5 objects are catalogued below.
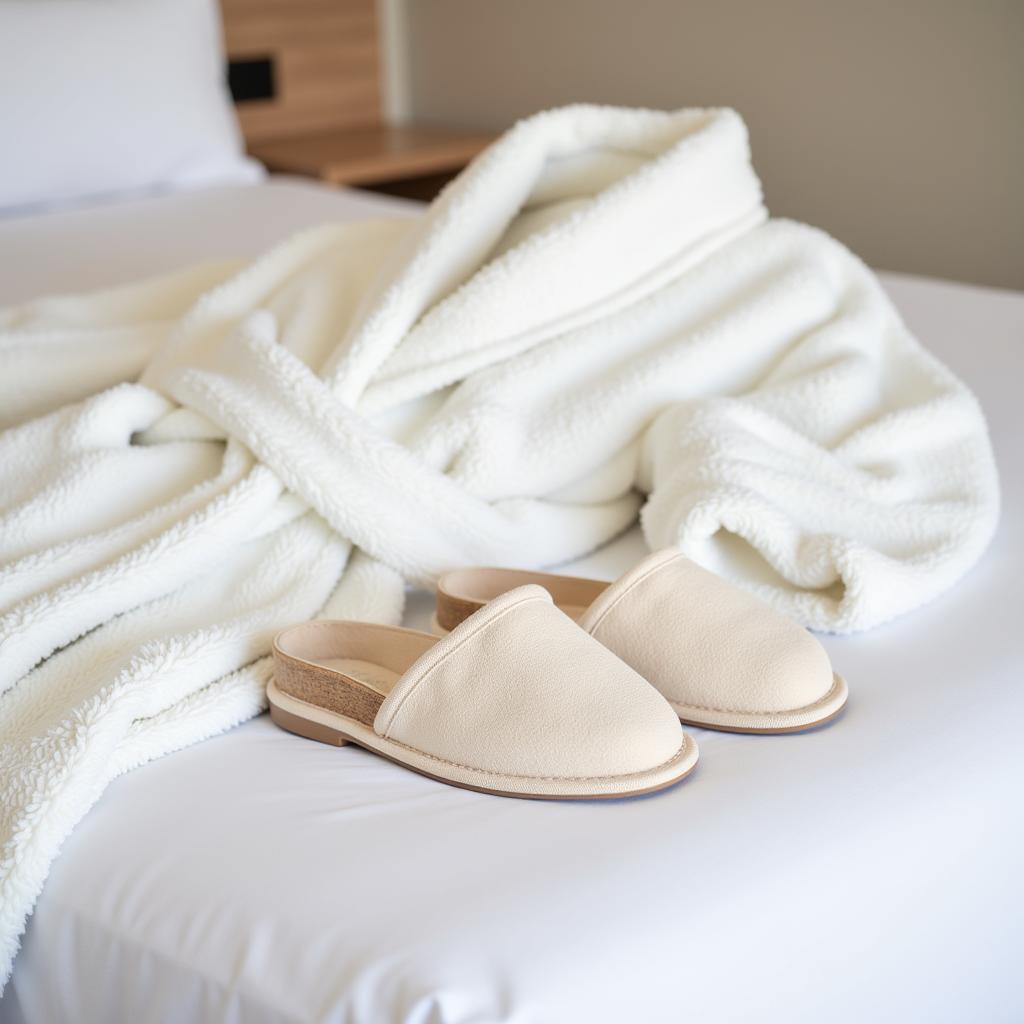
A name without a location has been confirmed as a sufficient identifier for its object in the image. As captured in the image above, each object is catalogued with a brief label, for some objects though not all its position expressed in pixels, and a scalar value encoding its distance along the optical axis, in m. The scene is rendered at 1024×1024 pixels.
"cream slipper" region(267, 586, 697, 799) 0.72
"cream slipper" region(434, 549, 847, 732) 0.79
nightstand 2.88
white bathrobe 0.87
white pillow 2.21
